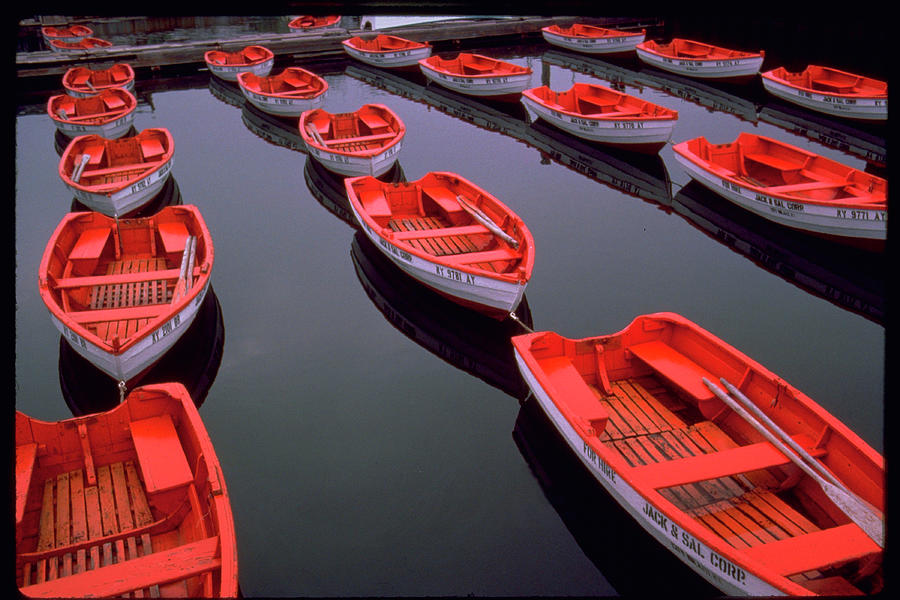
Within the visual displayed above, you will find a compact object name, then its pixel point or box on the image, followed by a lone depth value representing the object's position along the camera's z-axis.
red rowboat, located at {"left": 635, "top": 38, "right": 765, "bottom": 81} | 29.61
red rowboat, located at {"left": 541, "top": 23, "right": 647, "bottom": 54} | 35.34
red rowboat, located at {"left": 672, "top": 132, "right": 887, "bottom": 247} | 15.33
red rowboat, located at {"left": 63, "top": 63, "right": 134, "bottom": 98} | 30.48
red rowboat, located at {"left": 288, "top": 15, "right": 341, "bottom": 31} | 44.90
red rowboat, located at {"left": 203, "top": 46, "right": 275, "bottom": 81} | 32.19
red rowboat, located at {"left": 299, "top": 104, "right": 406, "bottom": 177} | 19.48
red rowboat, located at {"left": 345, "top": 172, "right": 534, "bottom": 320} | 12.69
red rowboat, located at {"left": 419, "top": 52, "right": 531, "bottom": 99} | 28.11
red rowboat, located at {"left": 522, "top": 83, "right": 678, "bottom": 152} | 21.19
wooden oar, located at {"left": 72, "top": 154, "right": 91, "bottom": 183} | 18.47
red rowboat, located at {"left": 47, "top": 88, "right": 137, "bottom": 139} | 23.70
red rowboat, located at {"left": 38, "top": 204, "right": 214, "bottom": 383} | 10.79
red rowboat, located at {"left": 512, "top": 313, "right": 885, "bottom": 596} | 7.07
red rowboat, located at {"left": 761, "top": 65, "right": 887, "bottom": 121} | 23.50
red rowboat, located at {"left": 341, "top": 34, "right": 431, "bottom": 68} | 34.25
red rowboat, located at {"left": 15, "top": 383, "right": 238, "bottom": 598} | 6.83
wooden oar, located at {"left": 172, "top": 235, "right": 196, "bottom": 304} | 12.30
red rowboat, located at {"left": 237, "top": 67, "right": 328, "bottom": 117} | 26.28
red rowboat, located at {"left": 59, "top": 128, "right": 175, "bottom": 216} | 17.58
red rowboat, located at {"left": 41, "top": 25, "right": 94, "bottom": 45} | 47.64
